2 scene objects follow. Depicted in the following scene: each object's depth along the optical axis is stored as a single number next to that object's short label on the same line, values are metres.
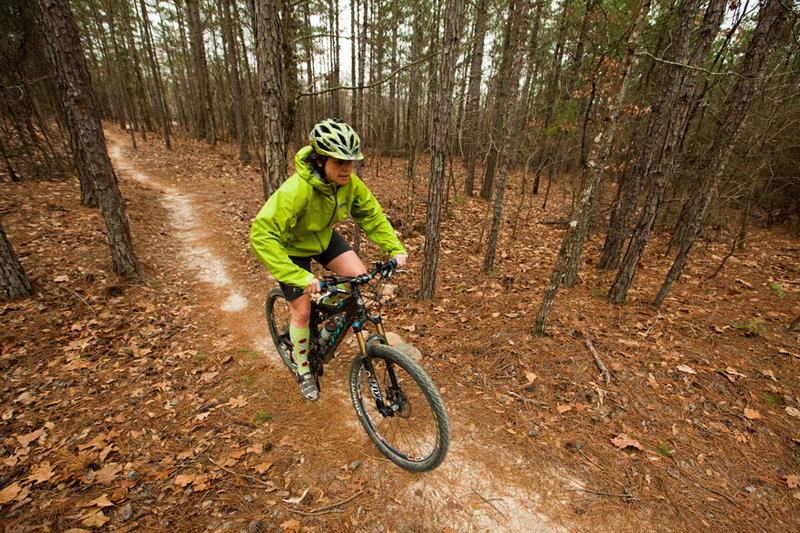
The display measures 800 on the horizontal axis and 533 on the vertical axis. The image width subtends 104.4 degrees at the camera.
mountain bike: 2.96
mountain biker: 2.97
